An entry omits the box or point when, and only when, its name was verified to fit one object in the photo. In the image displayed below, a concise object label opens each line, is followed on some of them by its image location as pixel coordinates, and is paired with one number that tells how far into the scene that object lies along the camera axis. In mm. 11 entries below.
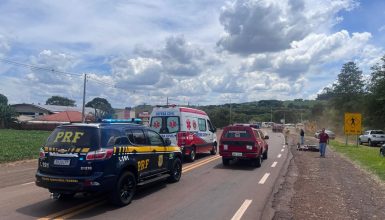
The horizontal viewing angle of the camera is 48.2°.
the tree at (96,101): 125844
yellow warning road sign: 35688
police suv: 8922
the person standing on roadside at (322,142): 24594
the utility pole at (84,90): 48500
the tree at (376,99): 48812
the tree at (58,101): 145750
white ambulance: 18922
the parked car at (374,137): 42781
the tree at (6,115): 78000
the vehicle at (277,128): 89000
